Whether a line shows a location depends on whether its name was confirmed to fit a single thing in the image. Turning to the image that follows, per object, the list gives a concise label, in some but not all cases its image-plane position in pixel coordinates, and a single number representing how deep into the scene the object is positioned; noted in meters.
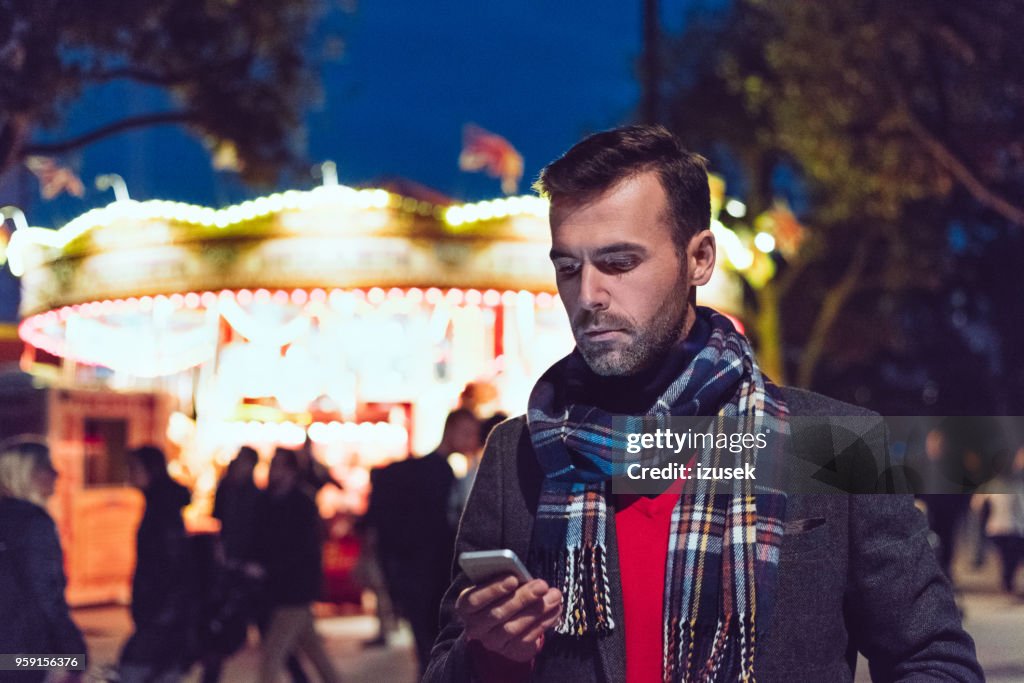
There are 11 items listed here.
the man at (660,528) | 2.02
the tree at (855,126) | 12.42
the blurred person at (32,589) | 5.21
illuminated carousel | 12.04
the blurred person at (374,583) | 11.13
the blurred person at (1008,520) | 13.15
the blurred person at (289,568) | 7.82
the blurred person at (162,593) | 7.05
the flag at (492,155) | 15.79
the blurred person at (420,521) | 6.82
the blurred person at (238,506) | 8.08
